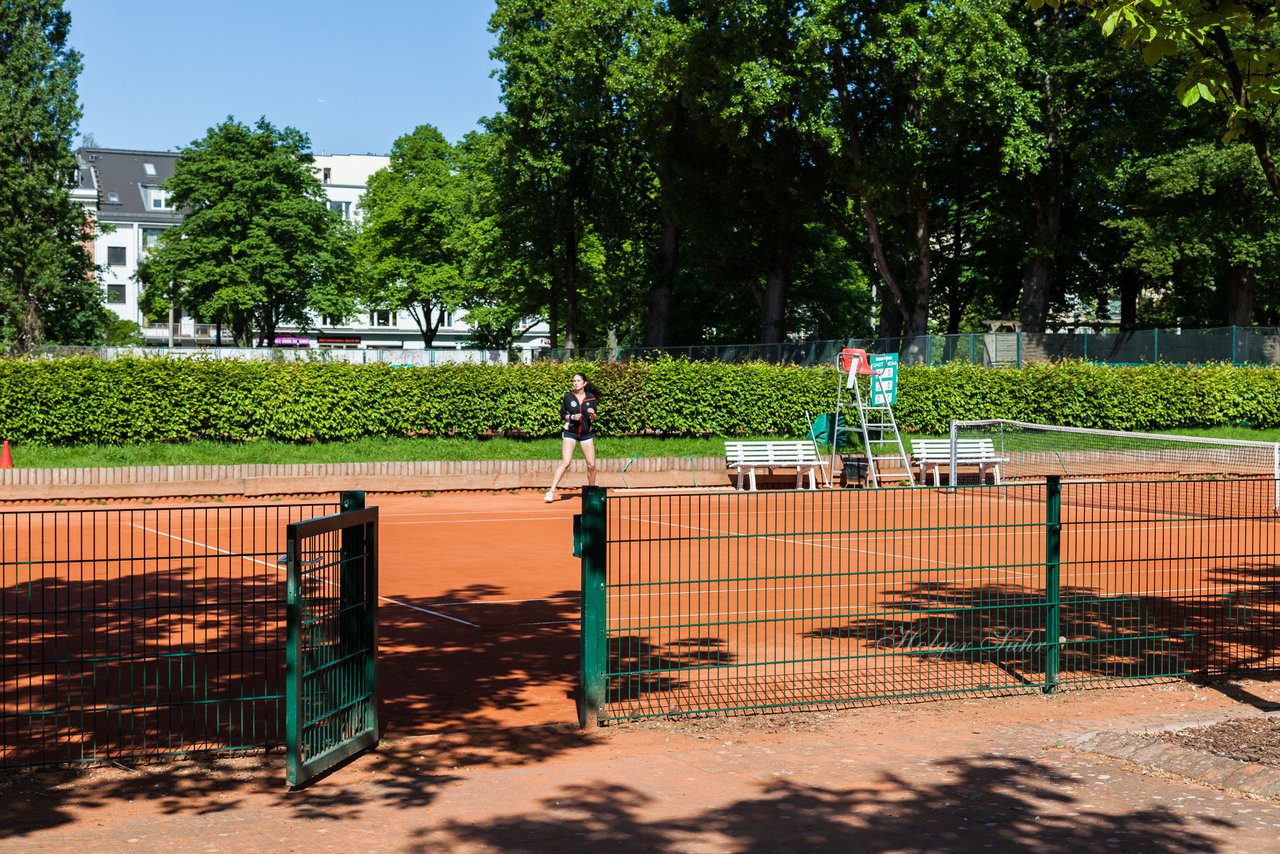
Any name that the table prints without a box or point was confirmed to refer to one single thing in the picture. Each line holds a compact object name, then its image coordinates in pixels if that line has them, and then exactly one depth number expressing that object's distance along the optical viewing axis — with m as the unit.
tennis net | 27.70
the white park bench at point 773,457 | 26.50
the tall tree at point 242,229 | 64.81
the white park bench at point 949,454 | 27.44
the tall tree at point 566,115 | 45.66
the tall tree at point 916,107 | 34.84
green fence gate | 6.38
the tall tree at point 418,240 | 76.00
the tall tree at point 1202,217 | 36.53
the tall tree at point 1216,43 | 7.45
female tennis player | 22.56
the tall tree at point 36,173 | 48.97
